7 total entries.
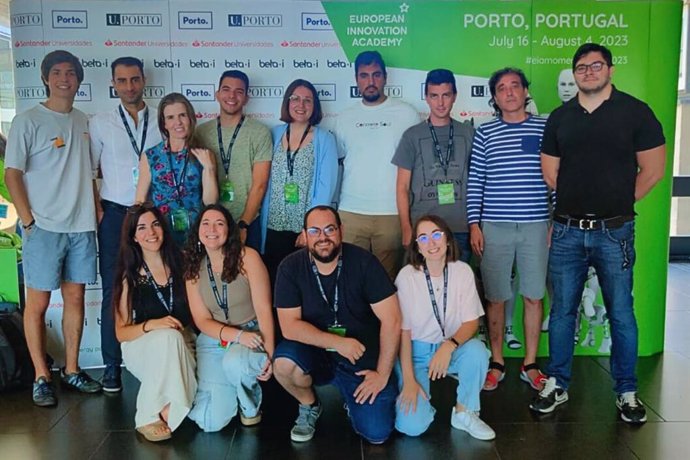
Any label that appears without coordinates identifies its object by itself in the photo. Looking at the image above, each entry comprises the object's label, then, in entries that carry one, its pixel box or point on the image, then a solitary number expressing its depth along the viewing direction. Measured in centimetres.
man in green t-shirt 359
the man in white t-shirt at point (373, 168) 363
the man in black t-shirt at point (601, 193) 284
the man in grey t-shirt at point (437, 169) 349
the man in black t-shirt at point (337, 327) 281
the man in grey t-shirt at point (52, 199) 330
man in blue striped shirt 331
